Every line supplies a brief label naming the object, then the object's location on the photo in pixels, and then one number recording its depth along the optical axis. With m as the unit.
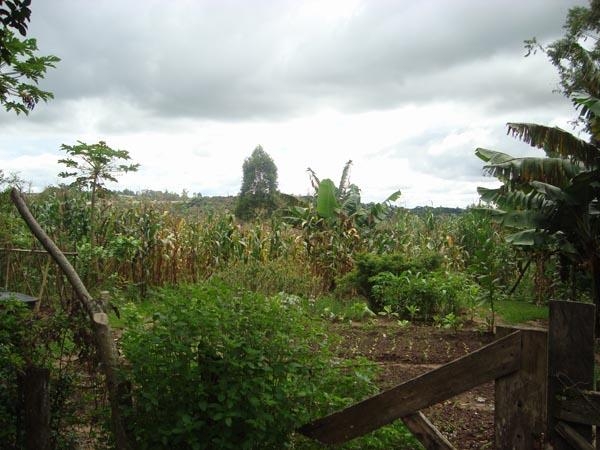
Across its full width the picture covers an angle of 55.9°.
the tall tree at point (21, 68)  3.71
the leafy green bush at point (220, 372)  3.48
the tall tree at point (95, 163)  9.15
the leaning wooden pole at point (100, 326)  3.73
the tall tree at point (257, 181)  26.56
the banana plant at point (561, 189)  9.42
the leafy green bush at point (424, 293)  10.27
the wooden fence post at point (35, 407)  3.82
